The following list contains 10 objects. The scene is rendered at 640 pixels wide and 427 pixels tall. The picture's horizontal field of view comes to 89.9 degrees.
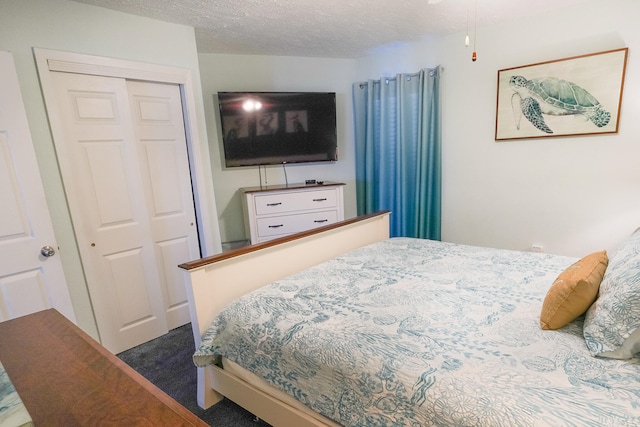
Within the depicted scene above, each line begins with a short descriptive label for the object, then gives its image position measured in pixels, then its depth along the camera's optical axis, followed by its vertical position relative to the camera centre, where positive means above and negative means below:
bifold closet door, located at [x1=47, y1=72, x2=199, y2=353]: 2.12 -0.21
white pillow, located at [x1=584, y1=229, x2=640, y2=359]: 1.02 -0.59
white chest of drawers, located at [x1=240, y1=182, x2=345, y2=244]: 3.29 -0.53
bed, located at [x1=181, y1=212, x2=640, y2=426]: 0.95 -0.71
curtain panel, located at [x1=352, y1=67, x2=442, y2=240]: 3.34 +0.03
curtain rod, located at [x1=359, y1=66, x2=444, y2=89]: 3.25 +0.78
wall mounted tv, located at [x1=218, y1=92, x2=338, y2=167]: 3.33 +0.33
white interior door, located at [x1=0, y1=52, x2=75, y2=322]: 1.77 -0.26
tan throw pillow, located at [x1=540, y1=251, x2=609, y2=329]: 1.21 -0.60
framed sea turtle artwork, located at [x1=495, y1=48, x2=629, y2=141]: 2.44 +0.35
